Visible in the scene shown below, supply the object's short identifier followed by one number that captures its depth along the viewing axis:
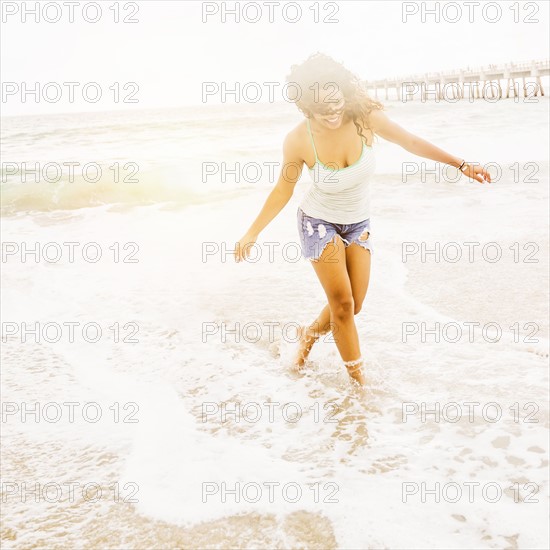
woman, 3.24
